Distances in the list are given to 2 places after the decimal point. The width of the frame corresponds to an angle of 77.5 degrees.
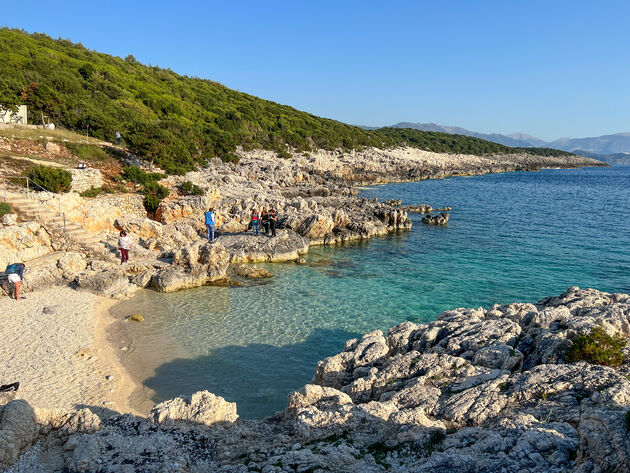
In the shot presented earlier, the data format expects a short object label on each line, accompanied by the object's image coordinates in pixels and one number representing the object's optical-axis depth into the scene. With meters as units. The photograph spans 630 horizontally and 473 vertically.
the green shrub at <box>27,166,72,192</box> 25.31
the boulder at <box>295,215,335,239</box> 30.19
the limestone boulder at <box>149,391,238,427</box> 7.89
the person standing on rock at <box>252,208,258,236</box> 27.74
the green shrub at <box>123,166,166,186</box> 32.41
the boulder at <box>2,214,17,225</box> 20.24
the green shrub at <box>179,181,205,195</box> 33.56
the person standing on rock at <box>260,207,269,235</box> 27.42
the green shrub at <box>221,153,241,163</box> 53.09
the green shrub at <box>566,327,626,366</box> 8.43
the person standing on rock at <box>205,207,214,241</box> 25.59
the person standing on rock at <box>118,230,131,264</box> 20.28
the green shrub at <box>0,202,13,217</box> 20.71
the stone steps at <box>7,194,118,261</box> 21.33
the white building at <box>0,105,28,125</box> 36.44
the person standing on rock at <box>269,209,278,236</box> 27.41
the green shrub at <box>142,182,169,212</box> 30.06
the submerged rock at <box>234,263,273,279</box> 22.34
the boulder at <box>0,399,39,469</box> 6.39
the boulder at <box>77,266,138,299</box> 18.47
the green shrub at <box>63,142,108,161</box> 33.14
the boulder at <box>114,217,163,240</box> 25.45
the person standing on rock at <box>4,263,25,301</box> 16.58
